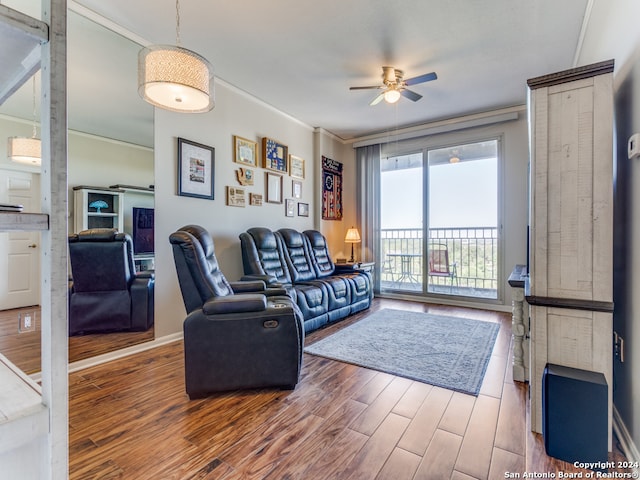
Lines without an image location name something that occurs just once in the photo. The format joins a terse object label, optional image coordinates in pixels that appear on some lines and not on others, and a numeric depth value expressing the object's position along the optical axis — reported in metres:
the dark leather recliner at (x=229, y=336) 2.04
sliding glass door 4.88
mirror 2.23
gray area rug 2.42
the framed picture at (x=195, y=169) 3.24
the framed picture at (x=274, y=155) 4.28
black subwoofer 1.42
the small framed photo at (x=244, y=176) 3.93
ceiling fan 3.30
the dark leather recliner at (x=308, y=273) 3.50
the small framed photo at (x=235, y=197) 3.79
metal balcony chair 5.24
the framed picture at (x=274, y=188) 4.37
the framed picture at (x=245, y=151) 3.87
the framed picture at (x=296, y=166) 4.80
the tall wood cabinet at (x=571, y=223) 1.54
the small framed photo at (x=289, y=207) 4.72
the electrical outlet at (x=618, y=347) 1.66
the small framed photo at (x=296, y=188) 4.86
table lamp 5.55
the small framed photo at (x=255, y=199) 4.10
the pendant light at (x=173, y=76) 1.84
